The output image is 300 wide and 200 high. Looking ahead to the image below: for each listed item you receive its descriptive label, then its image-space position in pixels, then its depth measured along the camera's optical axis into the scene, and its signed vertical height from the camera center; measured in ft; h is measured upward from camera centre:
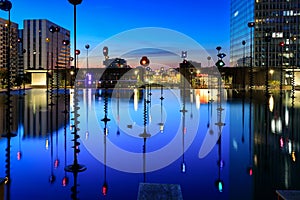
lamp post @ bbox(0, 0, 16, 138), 36.42 +12.55
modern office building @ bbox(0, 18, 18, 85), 381.38 +81.99
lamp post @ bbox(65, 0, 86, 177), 20.57 -6.15
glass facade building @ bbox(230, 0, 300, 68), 304.07 +82.04
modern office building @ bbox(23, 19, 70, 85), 418.50 +89.59
